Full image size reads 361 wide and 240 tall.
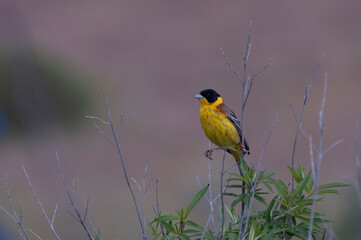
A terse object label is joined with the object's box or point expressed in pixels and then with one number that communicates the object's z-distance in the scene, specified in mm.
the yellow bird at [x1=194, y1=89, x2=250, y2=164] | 10648
